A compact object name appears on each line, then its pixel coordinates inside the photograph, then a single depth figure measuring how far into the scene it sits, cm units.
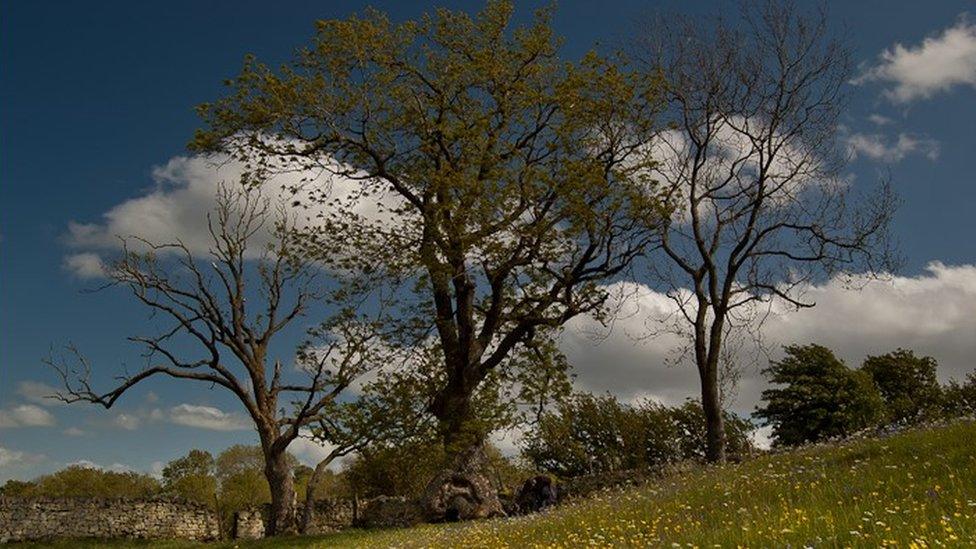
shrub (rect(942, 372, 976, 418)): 4172
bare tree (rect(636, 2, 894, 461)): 2820
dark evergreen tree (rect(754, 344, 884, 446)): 4131
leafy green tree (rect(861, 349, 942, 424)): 5055
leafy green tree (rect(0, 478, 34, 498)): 7539
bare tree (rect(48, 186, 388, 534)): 3309
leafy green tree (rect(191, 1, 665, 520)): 2642
